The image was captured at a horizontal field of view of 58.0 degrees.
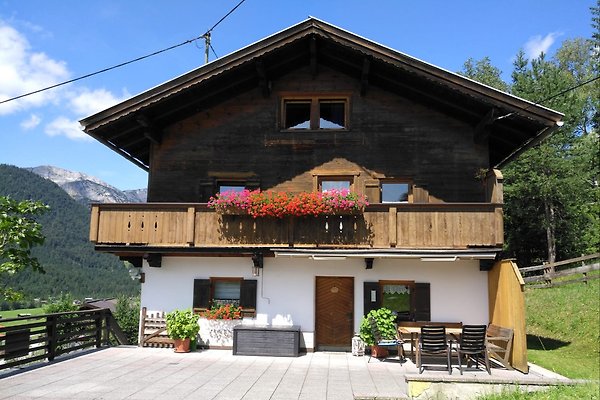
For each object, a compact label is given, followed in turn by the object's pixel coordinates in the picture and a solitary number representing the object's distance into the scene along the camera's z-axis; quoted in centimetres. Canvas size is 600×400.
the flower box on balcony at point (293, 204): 1385
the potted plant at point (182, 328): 1391
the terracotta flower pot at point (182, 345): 1412
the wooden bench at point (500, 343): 1217
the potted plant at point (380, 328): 1331
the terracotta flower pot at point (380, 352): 1370
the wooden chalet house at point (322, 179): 1398
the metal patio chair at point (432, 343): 1155
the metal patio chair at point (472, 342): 1157
